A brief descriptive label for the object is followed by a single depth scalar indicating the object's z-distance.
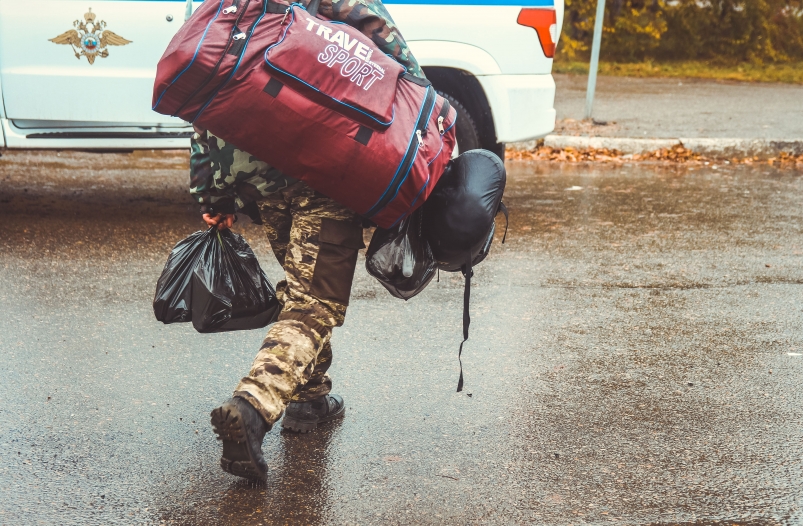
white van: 5.90
